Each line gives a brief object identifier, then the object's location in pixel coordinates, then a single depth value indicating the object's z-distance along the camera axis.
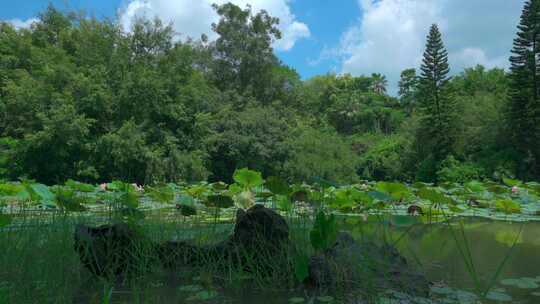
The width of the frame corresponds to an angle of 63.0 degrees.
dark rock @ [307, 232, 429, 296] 1.93
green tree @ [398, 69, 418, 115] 41.84
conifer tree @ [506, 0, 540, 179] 18.89
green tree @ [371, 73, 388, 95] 47.06
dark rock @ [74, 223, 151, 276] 2.16
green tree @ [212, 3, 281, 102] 21.25
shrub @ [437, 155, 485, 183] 19.48
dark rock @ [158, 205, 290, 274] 2.17
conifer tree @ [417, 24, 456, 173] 22.06
